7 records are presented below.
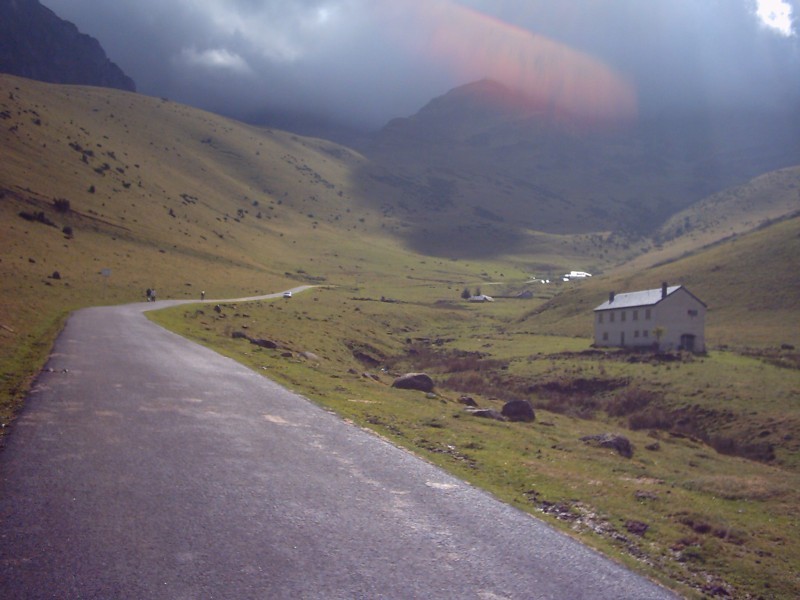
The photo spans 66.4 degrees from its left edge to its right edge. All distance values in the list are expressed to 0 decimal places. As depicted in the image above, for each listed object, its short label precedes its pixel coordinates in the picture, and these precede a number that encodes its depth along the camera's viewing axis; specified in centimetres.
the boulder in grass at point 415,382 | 3159
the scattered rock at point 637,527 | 1139
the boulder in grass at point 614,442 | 2277
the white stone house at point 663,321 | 7500
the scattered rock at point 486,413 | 2514
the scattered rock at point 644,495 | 1423
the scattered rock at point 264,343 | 3931
